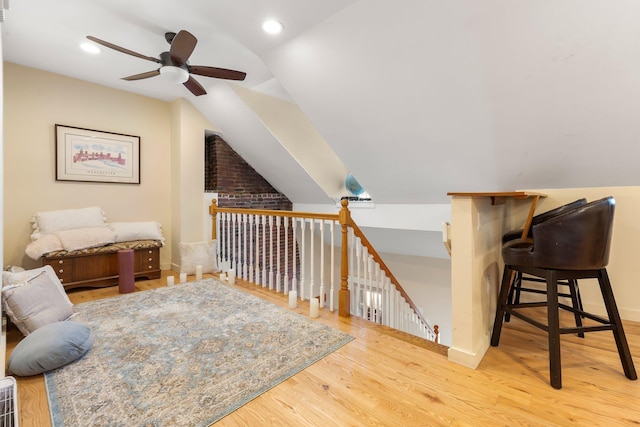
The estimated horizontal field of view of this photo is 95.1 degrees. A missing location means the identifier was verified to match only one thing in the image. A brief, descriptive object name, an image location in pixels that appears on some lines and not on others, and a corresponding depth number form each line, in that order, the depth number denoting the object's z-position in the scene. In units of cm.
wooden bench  333
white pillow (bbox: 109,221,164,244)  383
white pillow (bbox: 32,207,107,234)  345
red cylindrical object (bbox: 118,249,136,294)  342
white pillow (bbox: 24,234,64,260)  317
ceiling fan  230
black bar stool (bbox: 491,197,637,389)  168
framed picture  368
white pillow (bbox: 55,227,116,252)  333
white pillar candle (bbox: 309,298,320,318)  275
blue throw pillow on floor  179
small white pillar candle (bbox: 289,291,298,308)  299
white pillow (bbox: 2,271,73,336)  214
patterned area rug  154
